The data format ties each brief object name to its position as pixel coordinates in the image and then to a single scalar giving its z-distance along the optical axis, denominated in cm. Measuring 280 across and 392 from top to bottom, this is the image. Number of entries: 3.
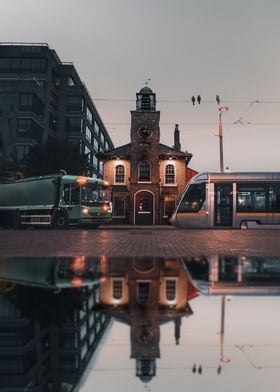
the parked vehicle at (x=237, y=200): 2470
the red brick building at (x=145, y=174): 4169
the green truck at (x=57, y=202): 2717
